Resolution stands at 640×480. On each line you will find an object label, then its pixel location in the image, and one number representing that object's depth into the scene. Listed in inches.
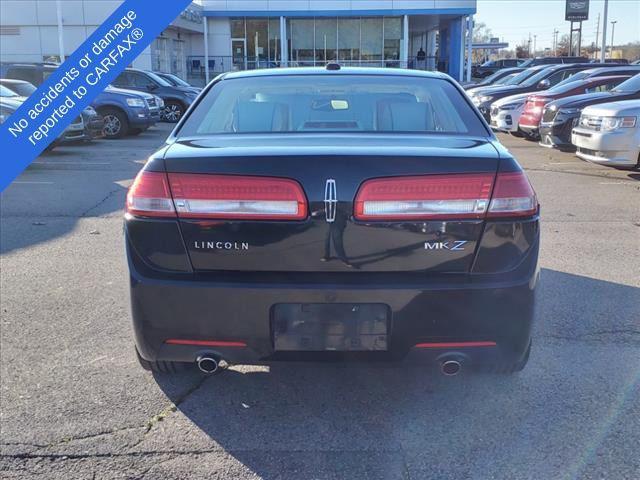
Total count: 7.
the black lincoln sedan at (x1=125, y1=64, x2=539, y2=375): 105.5
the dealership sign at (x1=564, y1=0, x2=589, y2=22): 2214.1
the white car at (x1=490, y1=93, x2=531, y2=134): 610.5
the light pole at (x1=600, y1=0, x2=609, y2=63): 1272.1
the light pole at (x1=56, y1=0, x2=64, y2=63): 976.6
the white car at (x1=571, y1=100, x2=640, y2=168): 366.0
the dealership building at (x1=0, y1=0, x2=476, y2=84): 1349.7
